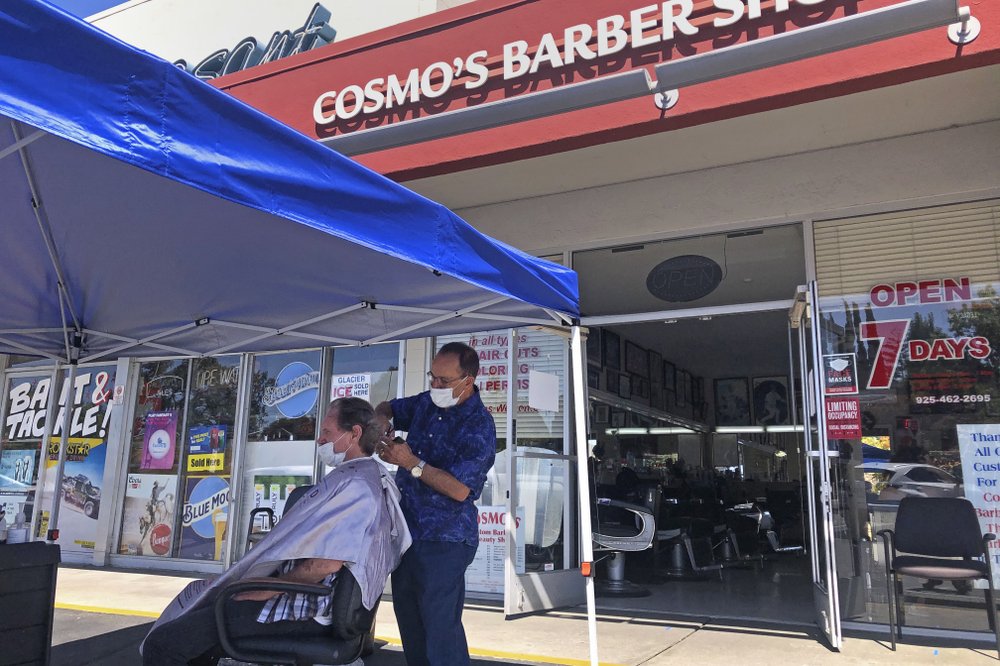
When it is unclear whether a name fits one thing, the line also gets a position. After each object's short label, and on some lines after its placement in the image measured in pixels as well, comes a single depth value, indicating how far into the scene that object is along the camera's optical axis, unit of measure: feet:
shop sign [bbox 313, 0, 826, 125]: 16.41
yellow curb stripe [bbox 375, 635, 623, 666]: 13.91
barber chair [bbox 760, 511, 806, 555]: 27.09
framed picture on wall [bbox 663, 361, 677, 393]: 40.11
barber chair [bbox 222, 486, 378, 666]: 7.78
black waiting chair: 14.70
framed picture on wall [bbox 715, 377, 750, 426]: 47.73
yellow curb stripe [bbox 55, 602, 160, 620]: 17.87
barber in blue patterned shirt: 8.78
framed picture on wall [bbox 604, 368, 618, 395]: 30.53
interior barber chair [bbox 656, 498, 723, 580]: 24.62
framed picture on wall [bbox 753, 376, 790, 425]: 46.06
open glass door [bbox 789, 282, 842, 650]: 14.93
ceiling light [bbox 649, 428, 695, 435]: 42.68
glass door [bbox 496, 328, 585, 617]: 18.39
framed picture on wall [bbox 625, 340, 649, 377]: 33.42
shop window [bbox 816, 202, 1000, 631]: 16.15
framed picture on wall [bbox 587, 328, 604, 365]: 25.79
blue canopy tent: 5.88
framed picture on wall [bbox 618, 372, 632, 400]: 32.83
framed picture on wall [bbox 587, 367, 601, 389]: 27.20
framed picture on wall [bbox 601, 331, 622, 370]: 29.30
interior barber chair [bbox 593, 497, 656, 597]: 21.22
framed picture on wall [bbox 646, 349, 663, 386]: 37.32
